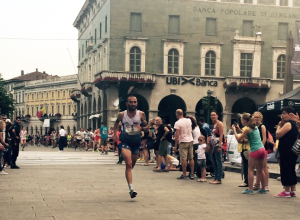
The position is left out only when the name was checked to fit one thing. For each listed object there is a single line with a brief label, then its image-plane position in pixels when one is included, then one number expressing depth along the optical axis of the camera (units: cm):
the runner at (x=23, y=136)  4362
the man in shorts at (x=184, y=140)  1550
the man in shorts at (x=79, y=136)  4753
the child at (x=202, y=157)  1515
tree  7331
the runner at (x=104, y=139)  3431
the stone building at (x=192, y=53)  4784
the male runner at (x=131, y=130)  1091
